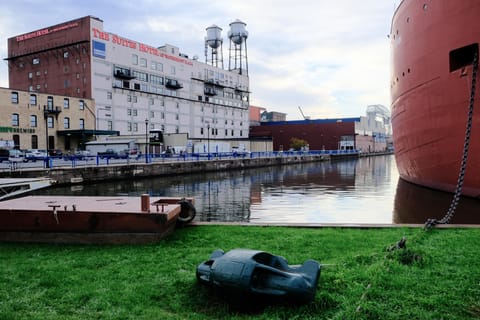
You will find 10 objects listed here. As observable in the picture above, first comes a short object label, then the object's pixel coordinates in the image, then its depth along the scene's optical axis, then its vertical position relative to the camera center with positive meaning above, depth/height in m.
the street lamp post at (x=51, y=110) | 42.62 +4.42
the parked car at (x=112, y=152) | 41.71 -0.32
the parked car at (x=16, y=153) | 33.13 -0.27
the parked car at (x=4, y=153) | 34.73 -0.27
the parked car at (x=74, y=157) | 26.24 -0.56
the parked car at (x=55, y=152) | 39.72 -0.25
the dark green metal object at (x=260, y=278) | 3.49 -1.22
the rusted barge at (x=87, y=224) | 5.95 -1.17
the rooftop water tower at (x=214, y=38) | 76.31 +22.23
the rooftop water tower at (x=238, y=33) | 75.69 +22.81
